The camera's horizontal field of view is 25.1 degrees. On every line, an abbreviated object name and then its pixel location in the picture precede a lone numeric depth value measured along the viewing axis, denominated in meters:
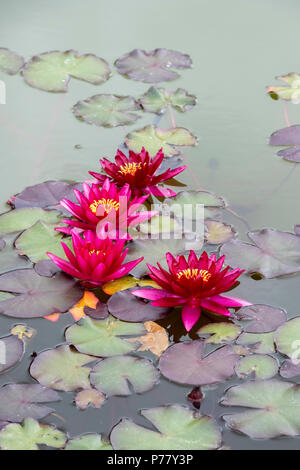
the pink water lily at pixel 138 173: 2.71
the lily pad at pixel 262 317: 2.18
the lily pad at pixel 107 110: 3.21
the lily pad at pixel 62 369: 2.01
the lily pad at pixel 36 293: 2.25
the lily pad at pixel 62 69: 3.48
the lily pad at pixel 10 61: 3.58
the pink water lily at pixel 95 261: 2.27
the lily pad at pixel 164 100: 3.31
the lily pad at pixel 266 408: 1.89
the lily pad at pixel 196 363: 2.02
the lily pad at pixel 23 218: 2.60
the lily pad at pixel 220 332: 2.16
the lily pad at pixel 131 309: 2.23
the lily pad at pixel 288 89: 3.39
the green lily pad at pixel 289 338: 2.11
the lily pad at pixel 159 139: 3.03
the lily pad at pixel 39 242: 2.48
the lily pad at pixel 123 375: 1.99
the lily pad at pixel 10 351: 2.08
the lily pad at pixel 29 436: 1.84
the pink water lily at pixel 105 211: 2.48
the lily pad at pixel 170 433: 1.85
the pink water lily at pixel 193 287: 2.19
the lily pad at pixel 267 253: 2.43
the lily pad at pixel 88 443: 1.84
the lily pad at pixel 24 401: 1.92
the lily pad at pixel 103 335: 2.11
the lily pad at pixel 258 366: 2.04
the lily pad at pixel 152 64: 3.55
